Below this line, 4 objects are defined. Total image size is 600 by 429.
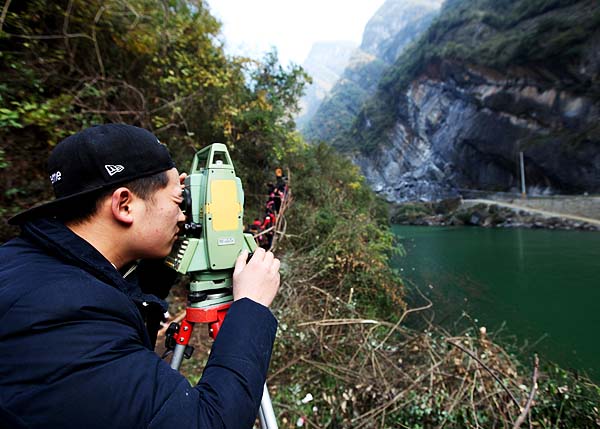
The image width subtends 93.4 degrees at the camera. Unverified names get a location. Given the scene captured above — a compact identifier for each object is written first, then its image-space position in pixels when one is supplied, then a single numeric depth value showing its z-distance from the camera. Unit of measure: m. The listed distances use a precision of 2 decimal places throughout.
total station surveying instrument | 0.93
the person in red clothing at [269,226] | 4.12
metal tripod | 0.92
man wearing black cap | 0.42
